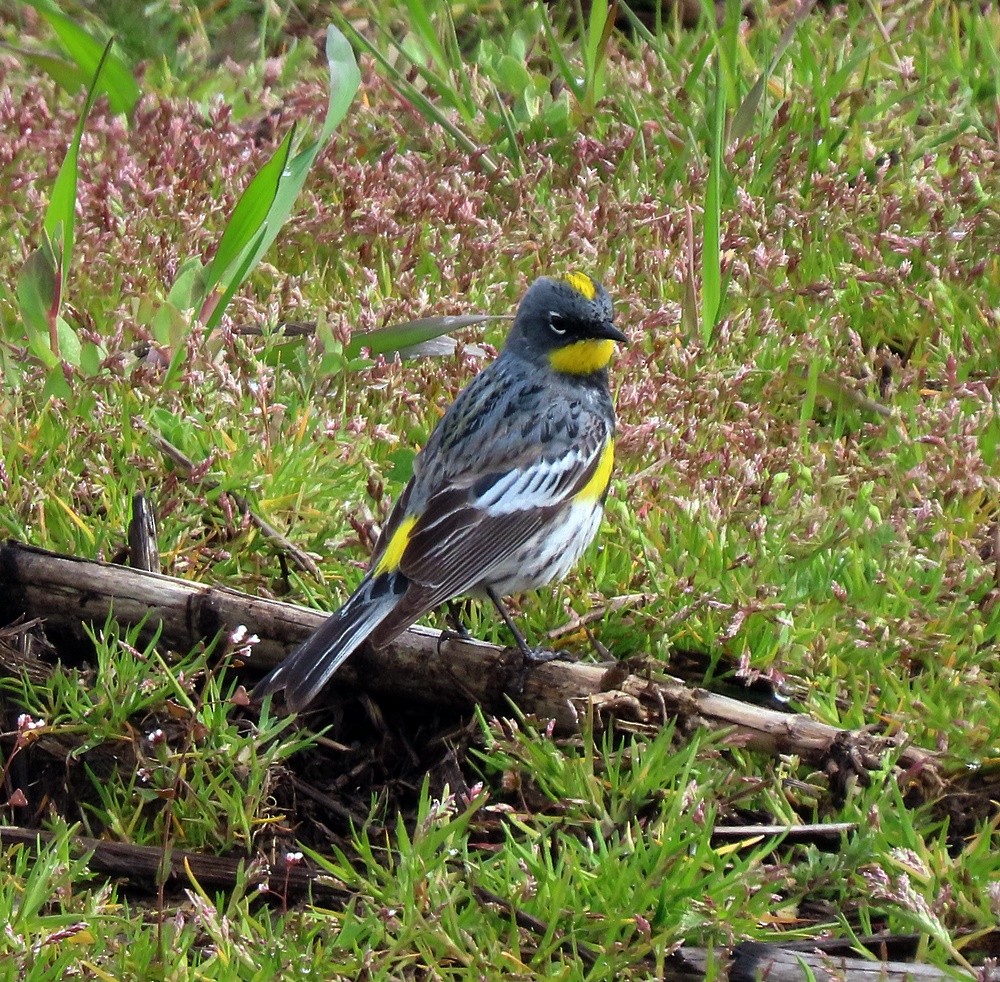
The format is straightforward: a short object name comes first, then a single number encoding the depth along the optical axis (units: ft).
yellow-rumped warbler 25.52
